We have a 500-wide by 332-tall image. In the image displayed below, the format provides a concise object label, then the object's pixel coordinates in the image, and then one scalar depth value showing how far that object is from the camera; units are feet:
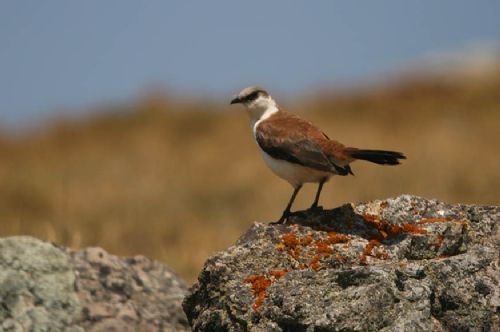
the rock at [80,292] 41.39
